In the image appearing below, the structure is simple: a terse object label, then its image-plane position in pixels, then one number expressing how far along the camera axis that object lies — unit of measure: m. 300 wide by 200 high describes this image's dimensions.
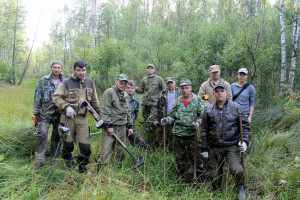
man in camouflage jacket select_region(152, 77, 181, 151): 5.16
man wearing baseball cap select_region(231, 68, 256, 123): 4.62
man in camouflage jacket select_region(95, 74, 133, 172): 4.01
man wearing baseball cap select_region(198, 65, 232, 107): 4.43
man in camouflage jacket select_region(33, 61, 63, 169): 3.93
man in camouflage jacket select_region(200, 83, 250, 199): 3.34
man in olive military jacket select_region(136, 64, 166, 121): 6.02
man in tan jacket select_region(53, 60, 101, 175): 3.75
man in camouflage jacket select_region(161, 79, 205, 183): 3.94
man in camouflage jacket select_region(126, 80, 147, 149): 5.17
